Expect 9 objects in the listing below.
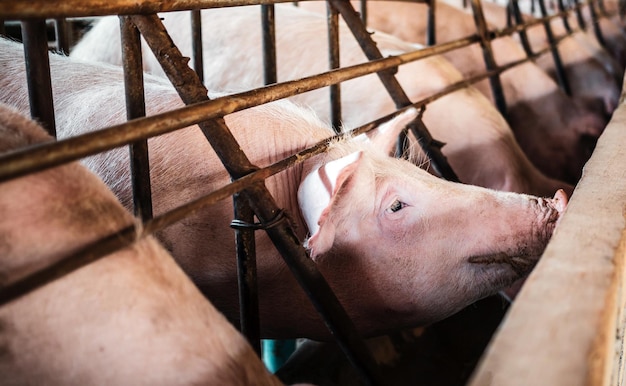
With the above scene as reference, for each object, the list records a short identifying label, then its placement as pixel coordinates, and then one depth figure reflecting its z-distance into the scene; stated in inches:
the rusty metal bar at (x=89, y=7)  44.4
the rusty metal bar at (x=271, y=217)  62.5
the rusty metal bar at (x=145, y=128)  39.8
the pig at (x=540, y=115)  185.5
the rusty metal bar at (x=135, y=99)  62.7
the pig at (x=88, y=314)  45.0
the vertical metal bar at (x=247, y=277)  65.8
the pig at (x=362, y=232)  80.7
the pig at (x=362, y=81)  134.5
